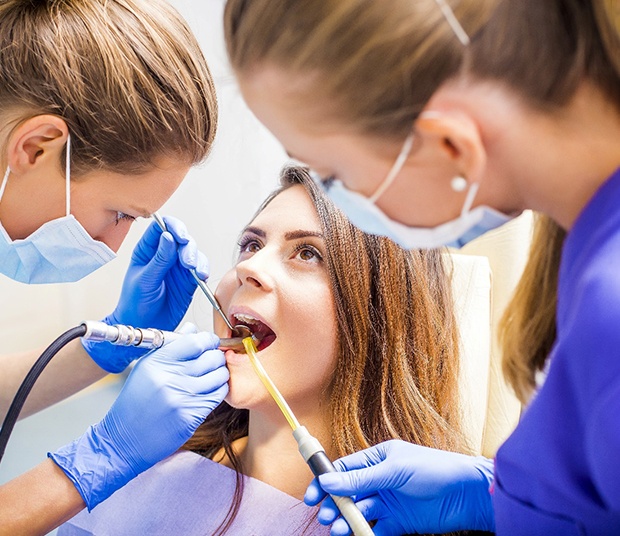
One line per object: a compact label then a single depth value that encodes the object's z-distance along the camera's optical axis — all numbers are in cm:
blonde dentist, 114
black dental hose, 121
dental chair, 193
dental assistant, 69
